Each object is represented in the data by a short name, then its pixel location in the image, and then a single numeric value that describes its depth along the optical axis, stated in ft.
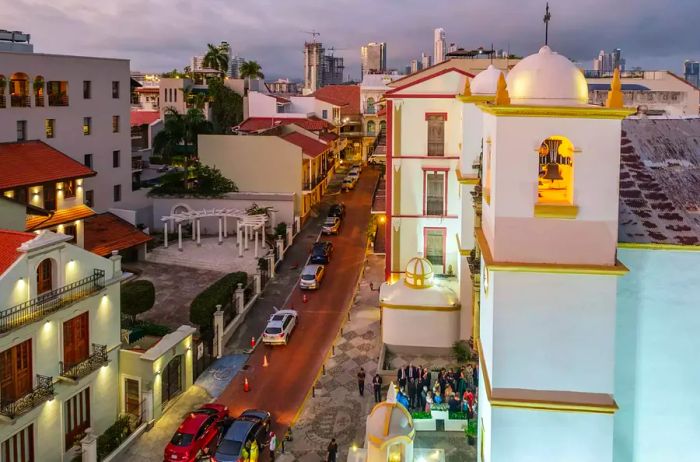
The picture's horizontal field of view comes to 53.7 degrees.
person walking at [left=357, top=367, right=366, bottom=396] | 104.68
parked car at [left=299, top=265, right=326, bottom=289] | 154.51
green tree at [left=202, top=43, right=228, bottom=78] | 311.27
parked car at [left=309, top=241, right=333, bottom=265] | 173.06
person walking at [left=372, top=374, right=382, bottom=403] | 101.50
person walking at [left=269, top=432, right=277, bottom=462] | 89.20
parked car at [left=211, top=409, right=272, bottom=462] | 86.74
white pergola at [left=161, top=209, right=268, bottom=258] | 176.76
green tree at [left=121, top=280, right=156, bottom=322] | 125.39
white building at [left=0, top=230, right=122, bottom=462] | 80.89
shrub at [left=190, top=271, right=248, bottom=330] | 122.83
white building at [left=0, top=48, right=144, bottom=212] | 157.35
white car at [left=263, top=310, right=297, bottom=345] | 124.36
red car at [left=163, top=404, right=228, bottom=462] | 87.97
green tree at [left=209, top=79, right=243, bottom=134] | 292.81
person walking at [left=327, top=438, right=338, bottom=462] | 85.82
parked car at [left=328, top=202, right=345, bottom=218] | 219.82
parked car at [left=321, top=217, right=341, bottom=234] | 201.98
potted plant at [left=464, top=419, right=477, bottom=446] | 80.84
